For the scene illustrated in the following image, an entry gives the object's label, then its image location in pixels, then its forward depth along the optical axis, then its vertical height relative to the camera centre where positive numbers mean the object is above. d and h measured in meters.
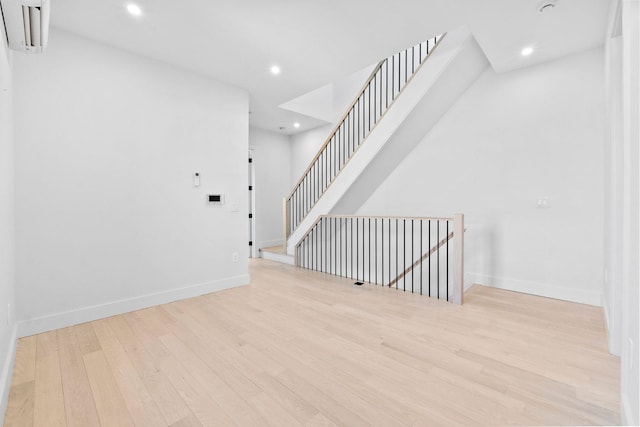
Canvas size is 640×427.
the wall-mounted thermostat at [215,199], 3.55 +0.16
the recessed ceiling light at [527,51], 3.01 +1.70
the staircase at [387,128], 3.40 +1.22
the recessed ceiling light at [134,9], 2.29 +1.62
